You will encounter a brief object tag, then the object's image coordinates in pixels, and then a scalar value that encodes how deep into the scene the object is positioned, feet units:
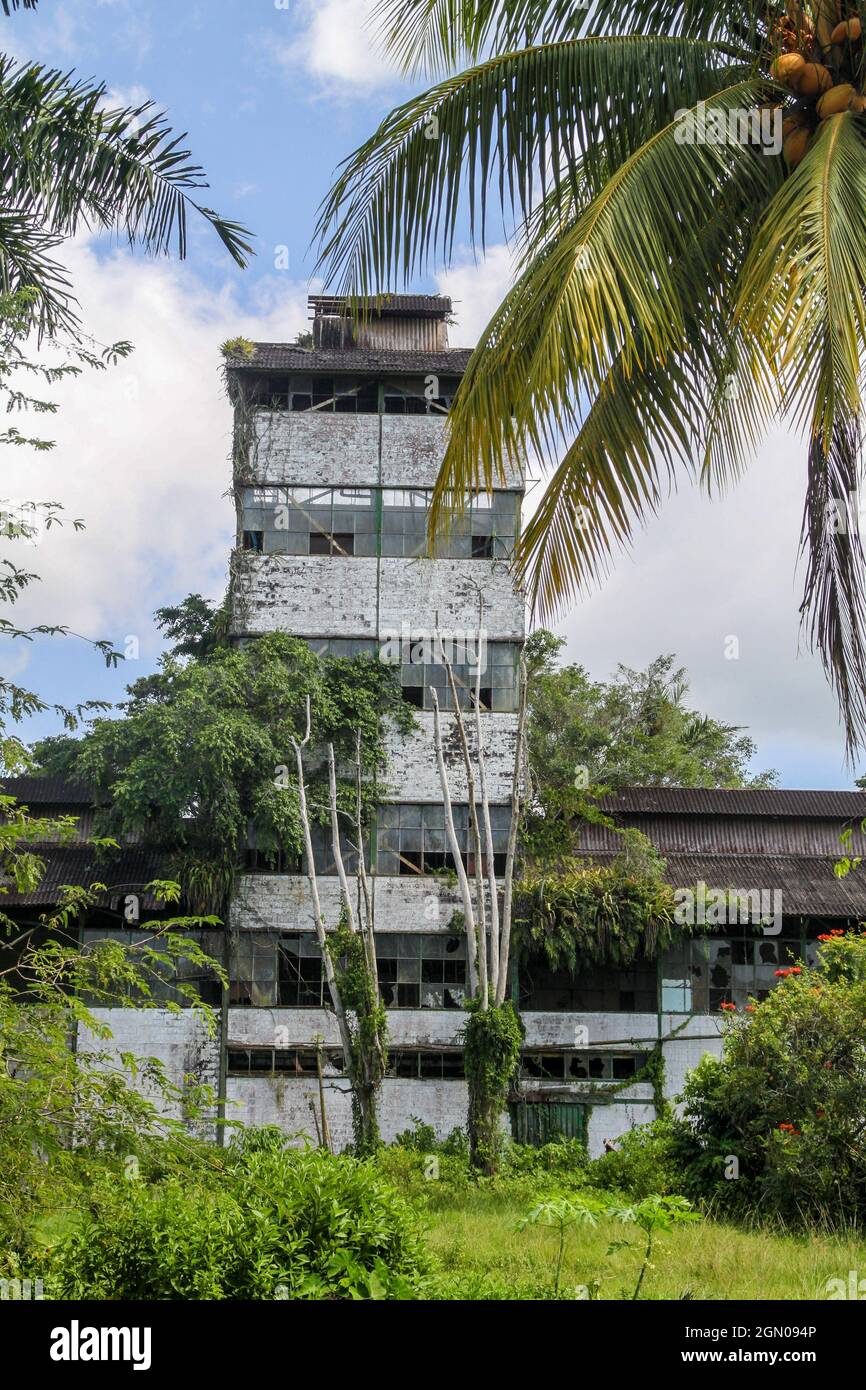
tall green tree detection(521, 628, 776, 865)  115.85
